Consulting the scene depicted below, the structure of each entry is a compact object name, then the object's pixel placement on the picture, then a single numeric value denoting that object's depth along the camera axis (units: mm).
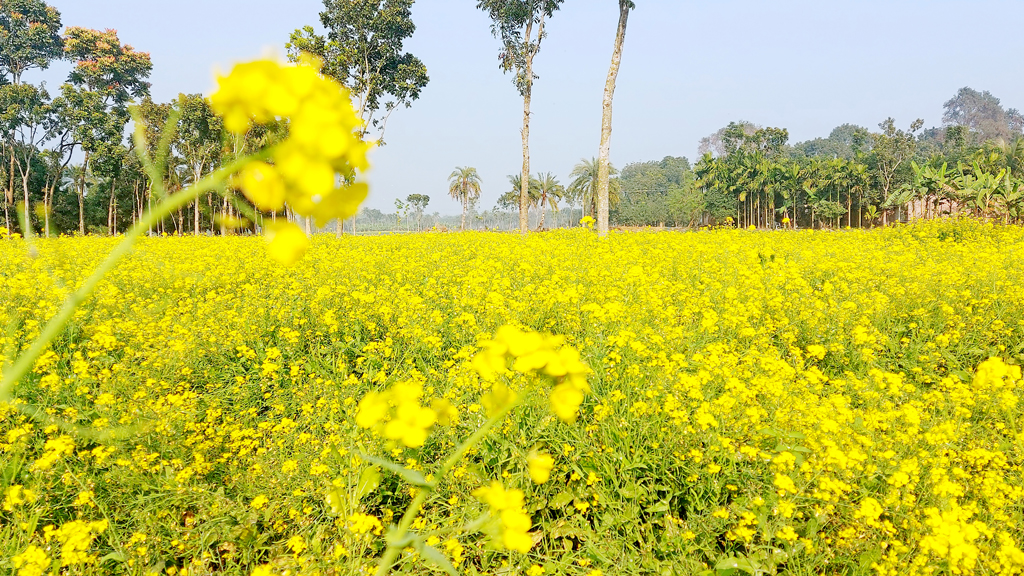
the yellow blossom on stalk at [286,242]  338
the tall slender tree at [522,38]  16172
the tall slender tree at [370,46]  14672
